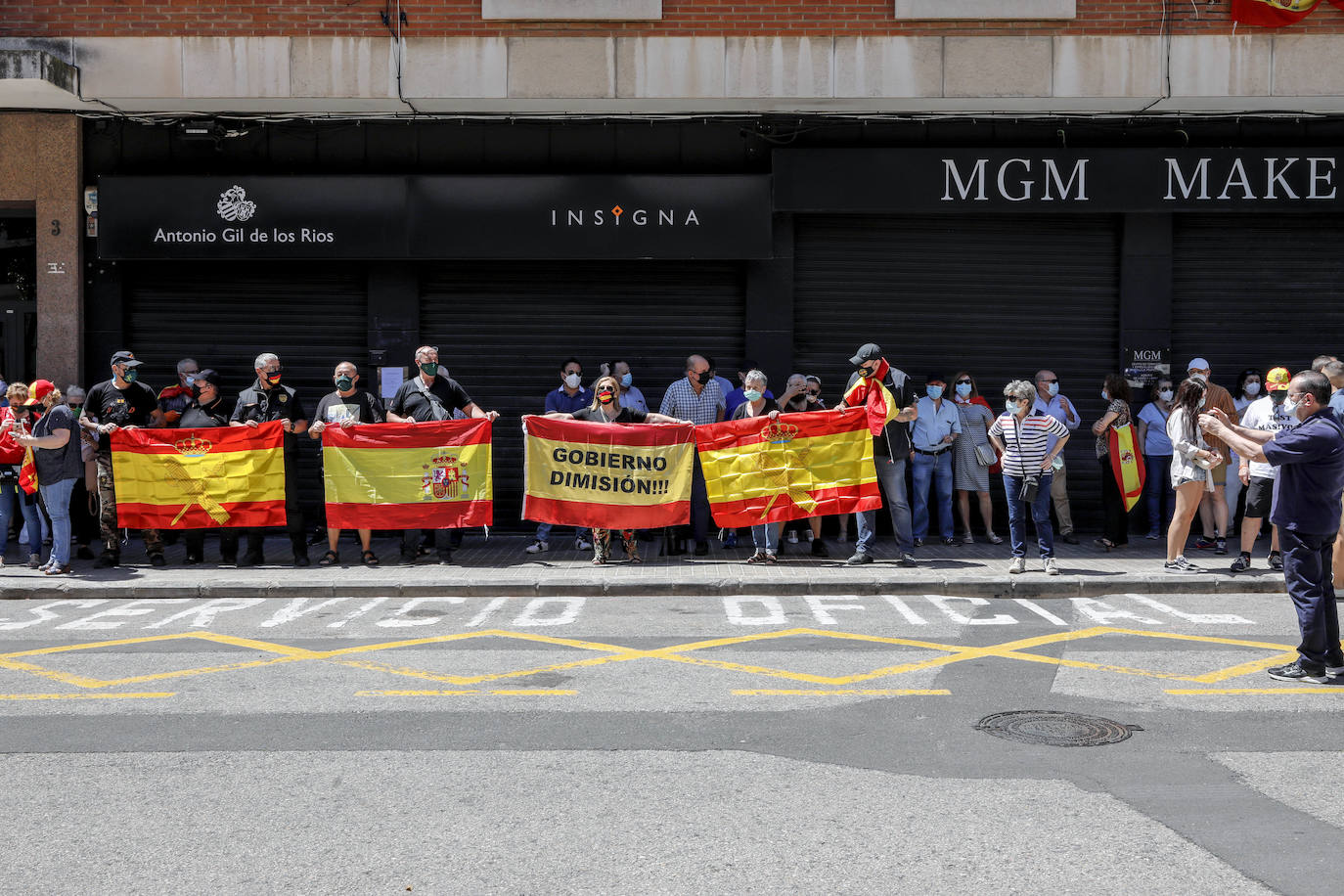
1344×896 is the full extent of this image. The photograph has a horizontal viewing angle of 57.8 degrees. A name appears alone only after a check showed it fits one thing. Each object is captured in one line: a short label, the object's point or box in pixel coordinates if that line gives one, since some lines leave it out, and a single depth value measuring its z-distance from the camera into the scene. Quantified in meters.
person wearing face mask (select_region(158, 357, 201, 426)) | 13.18
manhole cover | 5.98
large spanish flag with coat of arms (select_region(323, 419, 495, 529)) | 12.34
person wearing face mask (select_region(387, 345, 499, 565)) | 12.43
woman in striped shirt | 11.11
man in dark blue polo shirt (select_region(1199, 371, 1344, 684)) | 7.19
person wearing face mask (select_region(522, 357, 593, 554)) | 13.70
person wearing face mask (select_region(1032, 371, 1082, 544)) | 13.84
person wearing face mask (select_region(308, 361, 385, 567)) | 12.35
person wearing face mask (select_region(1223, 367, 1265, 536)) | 14.02
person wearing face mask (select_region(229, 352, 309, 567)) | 12.35
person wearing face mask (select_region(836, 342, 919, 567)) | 11.91
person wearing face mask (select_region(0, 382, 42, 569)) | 11.57
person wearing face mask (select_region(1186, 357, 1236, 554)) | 12.96
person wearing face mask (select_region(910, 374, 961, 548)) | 13.70
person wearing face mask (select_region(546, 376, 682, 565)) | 12.27
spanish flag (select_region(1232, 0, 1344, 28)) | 13.41
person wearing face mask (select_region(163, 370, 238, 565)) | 12.46
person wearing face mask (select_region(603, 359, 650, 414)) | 13.82
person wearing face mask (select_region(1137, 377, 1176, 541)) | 14.01
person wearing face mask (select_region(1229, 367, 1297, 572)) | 10.95
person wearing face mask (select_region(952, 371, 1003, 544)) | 13.91
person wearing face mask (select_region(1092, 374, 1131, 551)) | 13.07
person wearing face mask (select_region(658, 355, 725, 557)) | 13.59
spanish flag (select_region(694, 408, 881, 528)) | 12.13
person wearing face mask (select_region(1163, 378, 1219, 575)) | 11.07
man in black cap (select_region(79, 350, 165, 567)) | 12.12
